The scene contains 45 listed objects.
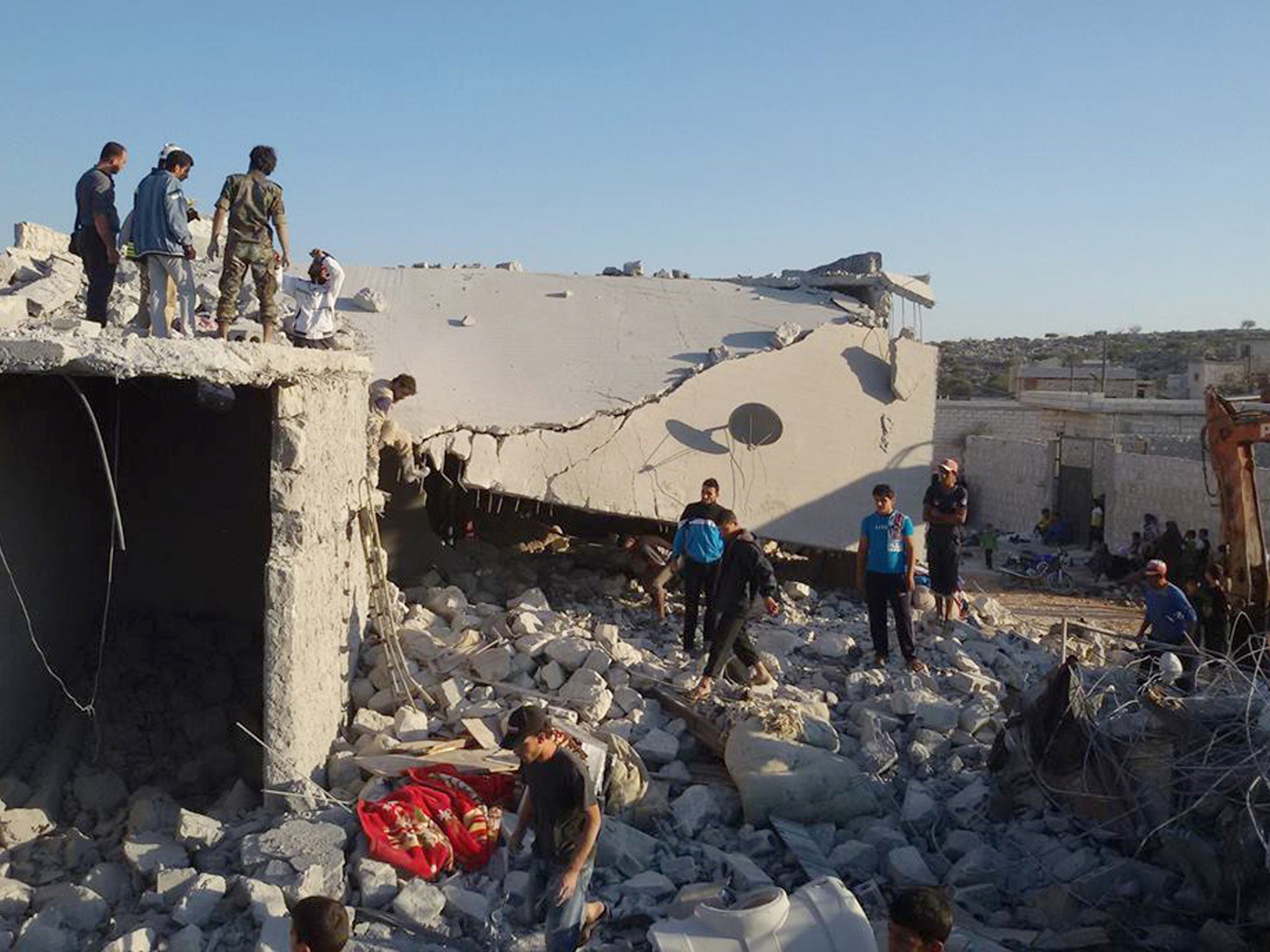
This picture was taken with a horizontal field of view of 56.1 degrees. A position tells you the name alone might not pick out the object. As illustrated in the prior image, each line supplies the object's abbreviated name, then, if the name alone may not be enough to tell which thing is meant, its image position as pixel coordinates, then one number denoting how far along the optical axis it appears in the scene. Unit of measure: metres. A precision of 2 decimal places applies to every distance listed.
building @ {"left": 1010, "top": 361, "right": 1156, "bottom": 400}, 33.09
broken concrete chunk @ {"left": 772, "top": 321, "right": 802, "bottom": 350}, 9.86
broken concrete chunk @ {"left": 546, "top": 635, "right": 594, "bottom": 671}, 7.12
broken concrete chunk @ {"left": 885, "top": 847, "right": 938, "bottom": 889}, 5.46
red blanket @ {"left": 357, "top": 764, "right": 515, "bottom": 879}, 5.27
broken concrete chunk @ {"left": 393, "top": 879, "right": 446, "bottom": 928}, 4.97
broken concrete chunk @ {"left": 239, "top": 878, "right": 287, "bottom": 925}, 4.86
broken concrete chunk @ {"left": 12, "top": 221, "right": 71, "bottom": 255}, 10.31
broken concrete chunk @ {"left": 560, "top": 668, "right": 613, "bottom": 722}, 6.67
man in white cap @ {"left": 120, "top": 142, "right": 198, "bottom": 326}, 6.55
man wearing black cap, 4.27
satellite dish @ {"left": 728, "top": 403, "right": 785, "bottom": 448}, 9.49
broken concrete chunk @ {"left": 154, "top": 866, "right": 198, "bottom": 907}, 5.12
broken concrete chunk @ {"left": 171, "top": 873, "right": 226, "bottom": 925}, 4.94
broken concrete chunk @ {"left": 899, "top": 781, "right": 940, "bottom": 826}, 6.07
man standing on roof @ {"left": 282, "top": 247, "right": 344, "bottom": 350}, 7.80
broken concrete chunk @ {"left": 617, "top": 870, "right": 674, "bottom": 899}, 5.21
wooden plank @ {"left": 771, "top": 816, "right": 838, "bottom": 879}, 5.44
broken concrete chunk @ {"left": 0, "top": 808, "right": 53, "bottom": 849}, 5.88
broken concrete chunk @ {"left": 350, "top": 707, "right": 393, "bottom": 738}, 6.34
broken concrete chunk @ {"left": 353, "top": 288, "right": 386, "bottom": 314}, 10.15
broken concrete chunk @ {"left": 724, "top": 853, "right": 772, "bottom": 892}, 5.30
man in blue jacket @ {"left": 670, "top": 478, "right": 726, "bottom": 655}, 7.55
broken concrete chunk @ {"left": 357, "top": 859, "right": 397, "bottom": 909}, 5.05
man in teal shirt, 7.46
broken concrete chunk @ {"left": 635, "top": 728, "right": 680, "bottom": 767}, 6.39
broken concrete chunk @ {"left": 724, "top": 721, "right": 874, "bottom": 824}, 5.95
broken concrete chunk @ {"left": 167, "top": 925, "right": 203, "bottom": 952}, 4.76
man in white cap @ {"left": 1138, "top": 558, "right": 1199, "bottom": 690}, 7.27
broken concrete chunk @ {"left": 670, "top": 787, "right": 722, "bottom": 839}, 5.88
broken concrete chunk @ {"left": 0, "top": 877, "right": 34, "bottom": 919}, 5.26
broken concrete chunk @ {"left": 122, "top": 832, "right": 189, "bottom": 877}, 5.35
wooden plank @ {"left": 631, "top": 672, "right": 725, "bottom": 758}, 6.45
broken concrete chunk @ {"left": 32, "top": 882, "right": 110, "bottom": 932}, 5.11
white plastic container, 4.16
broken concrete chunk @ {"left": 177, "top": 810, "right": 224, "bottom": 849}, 5.47
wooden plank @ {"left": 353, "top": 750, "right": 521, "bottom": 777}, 5.87
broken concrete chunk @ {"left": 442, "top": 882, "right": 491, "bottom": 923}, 5.03
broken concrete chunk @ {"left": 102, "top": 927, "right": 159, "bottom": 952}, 4.72
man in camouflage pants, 6.69
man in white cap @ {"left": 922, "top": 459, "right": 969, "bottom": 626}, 8.25
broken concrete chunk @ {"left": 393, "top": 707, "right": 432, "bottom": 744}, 6.32
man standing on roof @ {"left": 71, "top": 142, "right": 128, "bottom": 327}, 6.88
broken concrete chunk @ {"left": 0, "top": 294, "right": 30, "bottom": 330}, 6.66
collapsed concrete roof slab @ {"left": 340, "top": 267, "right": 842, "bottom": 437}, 9.20
